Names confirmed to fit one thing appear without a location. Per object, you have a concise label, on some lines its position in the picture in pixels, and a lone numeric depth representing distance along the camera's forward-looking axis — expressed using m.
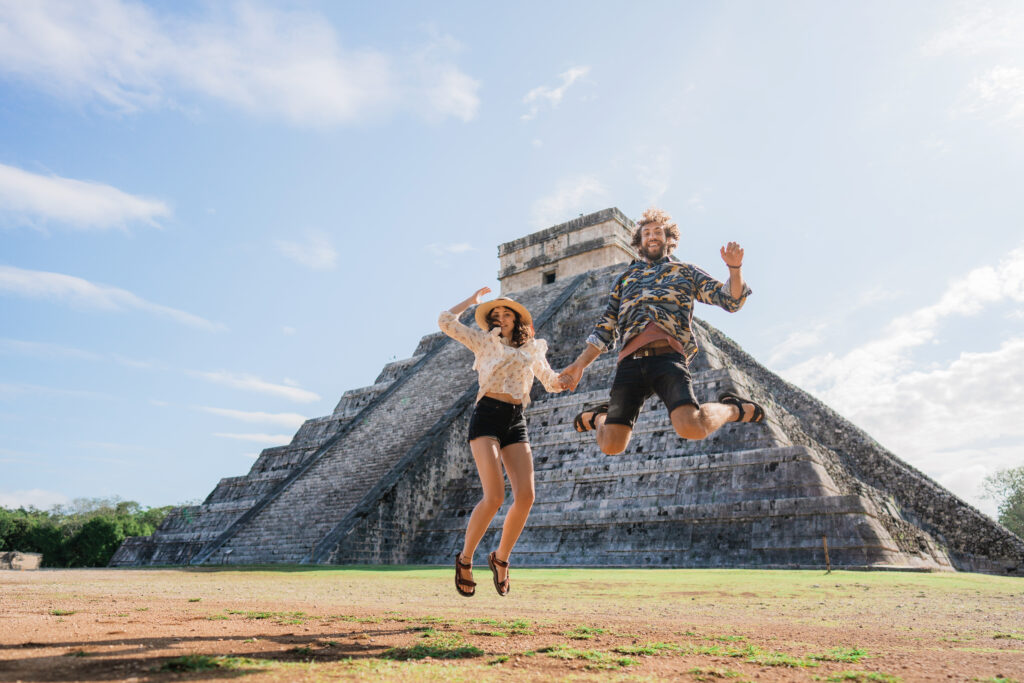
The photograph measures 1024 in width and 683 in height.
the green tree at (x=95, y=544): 32.59
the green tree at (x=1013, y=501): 31.41
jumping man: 3.70
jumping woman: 3.75
